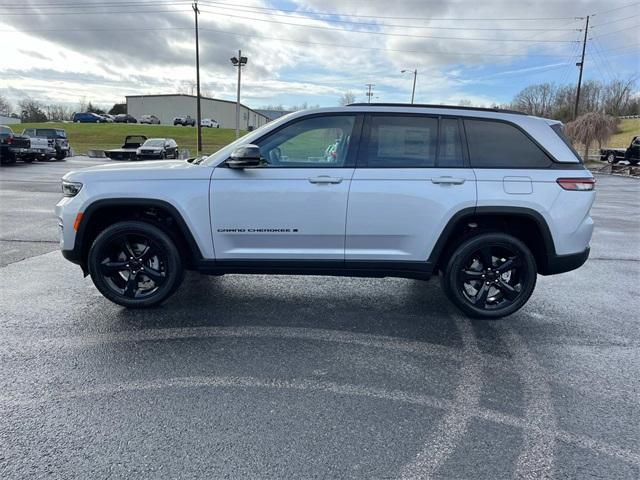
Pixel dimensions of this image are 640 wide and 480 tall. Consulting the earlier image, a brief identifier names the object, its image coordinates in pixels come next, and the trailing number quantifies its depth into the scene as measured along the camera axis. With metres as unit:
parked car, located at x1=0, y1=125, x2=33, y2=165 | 20.62
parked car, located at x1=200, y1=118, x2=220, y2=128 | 73.49
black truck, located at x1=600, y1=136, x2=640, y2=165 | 32.00
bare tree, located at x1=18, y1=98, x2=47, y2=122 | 86.56
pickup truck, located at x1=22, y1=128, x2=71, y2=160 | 26.72
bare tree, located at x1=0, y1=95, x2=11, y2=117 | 90.44
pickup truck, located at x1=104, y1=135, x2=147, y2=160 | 26.50
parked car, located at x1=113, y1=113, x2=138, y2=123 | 75.75
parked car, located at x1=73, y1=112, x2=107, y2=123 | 73.75
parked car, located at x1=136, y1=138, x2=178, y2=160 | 25.03
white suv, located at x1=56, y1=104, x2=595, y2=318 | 3.88
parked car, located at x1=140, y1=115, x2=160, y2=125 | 74.01
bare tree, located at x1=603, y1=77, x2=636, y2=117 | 68.56
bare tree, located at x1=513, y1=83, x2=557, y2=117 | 63.88
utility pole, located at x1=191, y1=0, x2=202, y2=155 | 31.51
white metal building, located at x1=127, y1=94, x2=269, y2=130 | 87.25
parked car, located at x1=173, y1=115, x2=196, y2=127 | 70.38
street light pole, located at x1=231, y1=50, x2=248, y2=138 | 32.31
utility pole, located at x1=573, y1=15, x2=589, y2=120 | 38.18
